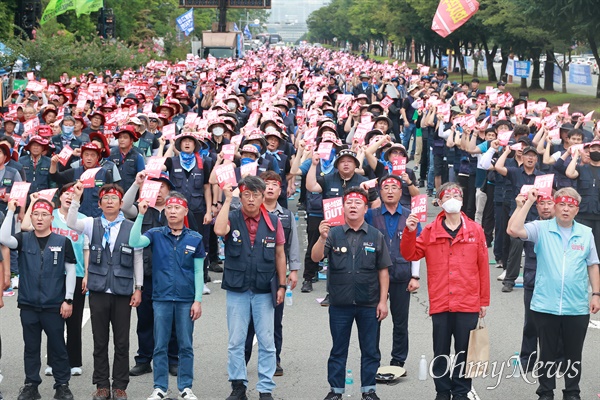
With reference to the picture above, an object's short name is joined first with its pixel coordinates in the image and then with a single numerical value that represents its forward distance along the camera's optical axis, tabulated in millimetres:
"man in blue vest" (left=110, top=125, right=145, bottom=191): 13453
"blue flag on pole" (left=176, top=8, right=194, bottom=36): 64969
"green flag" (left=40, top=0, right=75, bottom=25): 35500
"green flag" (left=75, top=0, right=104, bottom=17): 36531
